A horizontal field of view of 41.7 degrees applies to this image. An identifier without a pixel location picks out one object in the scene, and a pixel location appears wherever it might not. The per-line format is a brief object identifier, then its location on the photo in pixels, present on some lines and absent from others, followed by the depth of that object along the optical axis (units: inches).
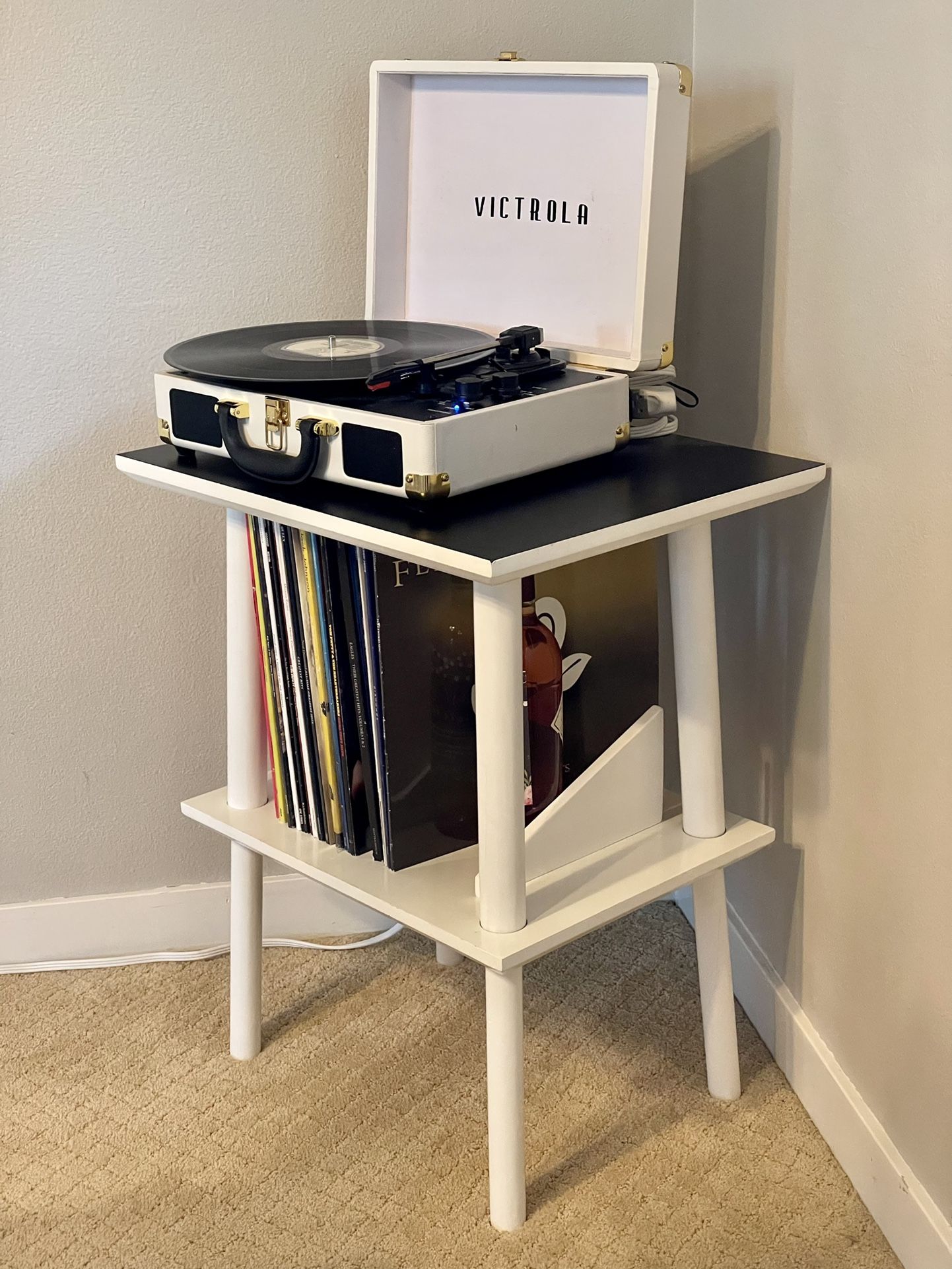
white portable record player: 37.6
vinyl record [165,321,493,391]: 38.3
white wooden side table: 35.9
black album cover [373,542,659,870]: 42.0
